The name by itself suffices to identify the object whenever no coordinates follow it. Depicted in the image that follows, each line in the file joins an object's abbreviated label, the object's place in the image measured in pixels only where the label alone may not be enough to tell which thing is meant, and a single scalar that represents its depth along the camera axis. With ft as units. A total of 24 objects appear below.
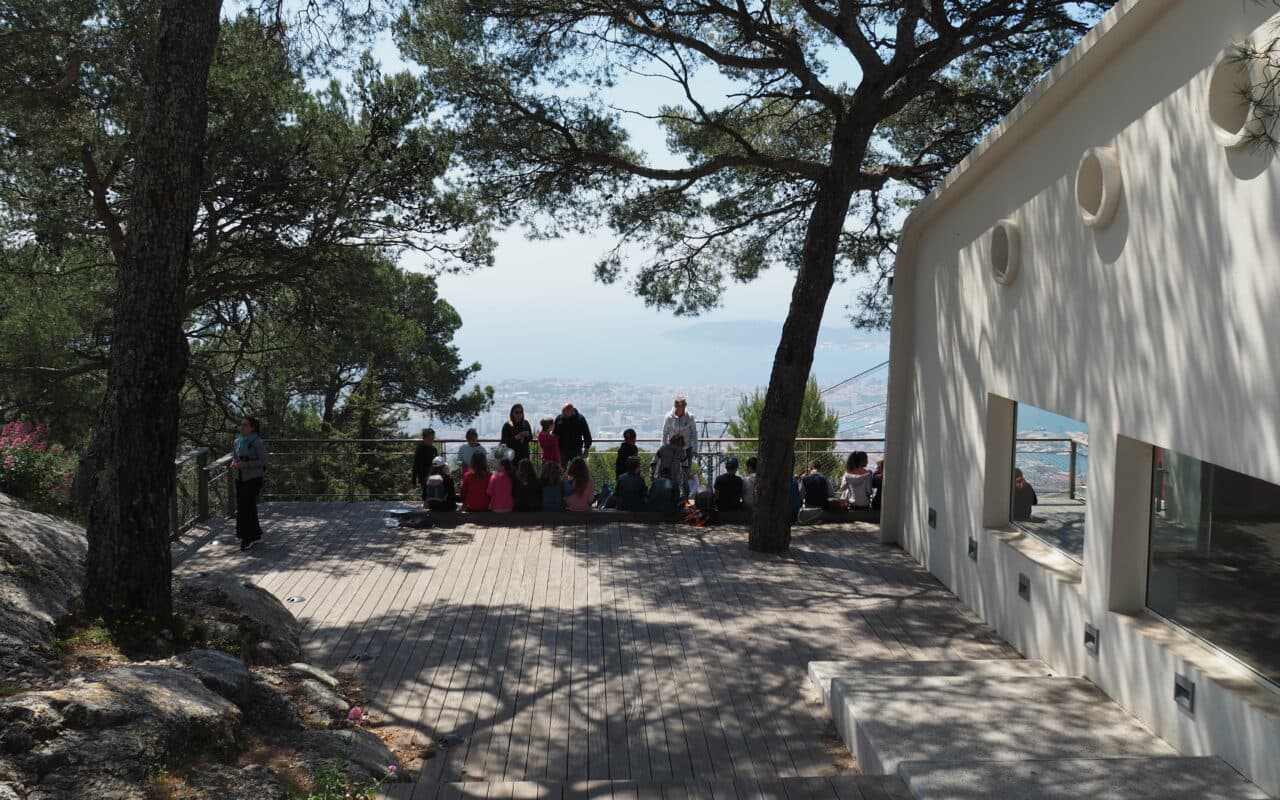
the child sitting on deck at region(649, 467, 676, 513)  41.47
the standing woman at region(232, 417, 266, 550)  36.06
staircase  16.51
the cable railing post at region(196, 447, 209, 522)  40.32
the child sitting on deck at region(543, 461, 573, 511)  41.42
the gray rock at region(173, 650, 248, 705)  18.39
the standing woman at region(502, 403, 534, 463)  44.62
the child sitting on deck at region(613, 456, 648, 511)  41.73
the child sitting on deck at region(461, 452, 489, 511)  41.68
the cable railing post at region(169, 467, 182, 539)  35.65
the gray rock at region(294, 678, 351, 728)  19.77
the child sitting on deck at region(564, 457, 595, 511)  41.45
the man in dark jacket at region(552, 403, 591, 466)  45.27
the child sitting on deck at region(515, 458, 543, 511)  41.45
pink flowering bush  33.47
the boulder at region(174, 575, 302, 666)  23.91
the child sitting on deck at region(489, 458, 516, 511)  41.52
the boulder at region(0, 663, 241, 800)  13.42
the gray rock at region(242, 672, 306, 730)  18.74
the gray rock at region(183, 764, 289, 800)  14.40
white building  17.69
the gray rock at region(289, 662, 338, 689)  22.57
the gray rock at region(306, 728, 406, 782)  17.16
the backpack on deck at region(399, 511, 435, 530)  40.61
